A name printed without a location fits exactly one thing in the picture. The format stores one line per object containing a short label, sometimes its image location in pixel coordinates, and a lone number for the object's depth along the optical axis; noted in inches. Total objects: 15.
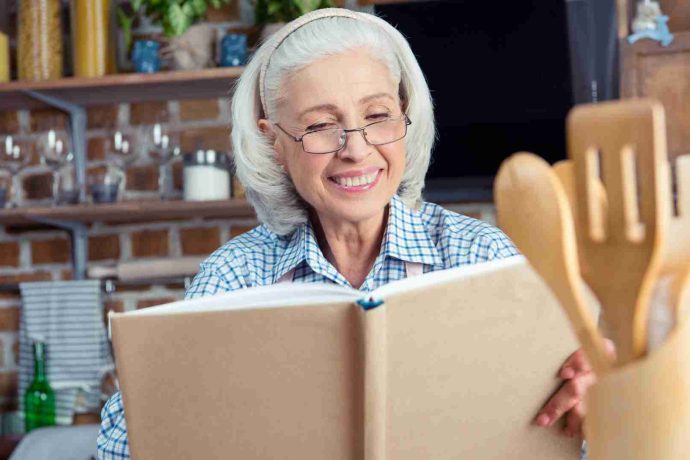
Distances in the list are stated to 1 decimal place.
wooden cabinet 91.6
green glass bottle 101.1
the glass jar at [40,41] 103.0
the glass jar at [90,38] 100.3
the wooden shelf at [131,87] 95.4
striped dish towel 100.7
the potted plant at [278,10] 93.5
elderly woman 55.6
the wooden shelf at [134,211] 95.5
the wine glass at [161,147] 98.5
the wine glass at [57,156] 99.7
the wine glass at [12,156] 101.9
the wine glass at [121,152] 99.0
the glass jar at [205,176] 96.7
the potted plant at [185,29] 96.6
